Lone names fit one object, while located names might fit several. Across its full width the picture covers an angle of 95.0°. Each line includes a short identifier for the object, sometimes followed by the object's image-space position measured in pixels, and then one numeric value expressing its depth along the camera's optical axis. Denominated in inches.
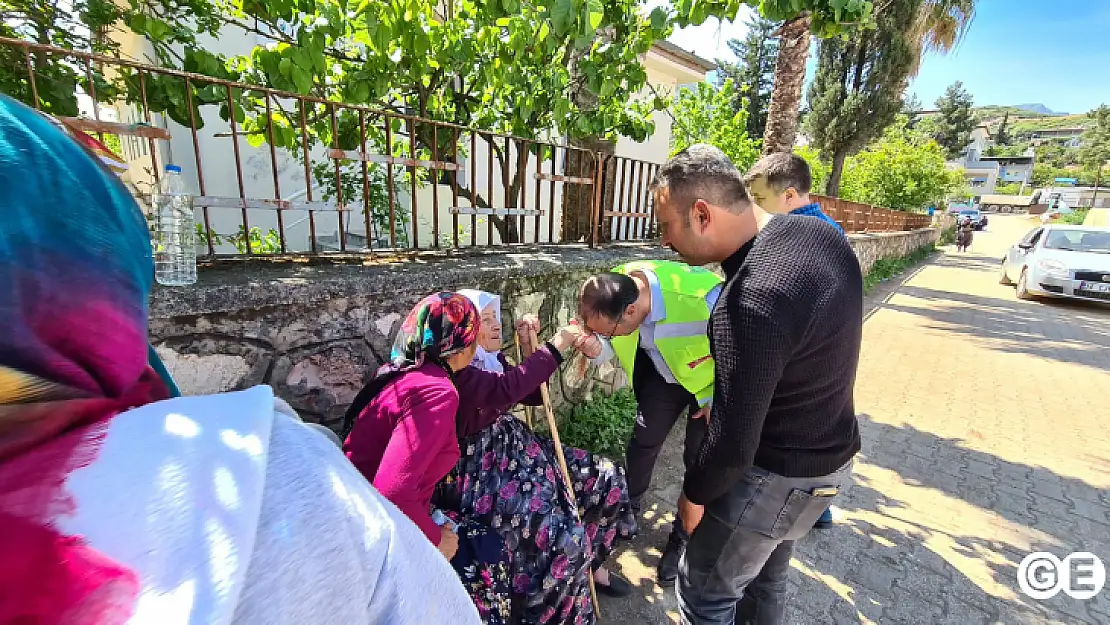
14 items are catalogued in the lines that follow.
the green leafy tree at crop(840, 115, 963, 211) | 776.3
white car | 374.9
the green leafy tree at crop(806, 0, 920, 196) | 682.8
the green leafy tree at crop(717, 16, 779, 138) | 1259.8
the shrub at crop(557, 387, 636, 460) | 142.4
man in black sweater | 55.6
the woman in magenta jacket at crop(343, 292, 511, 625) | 61.9
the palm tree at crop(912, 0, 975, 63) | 501.0
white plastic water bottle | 79.4
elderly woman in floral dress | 75.6
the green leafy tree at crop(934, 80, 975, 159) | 2524.6
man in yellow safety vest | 94.8
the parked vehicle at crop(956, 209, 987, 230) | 1461.4
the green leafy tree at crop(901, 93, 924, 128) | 2589.6
